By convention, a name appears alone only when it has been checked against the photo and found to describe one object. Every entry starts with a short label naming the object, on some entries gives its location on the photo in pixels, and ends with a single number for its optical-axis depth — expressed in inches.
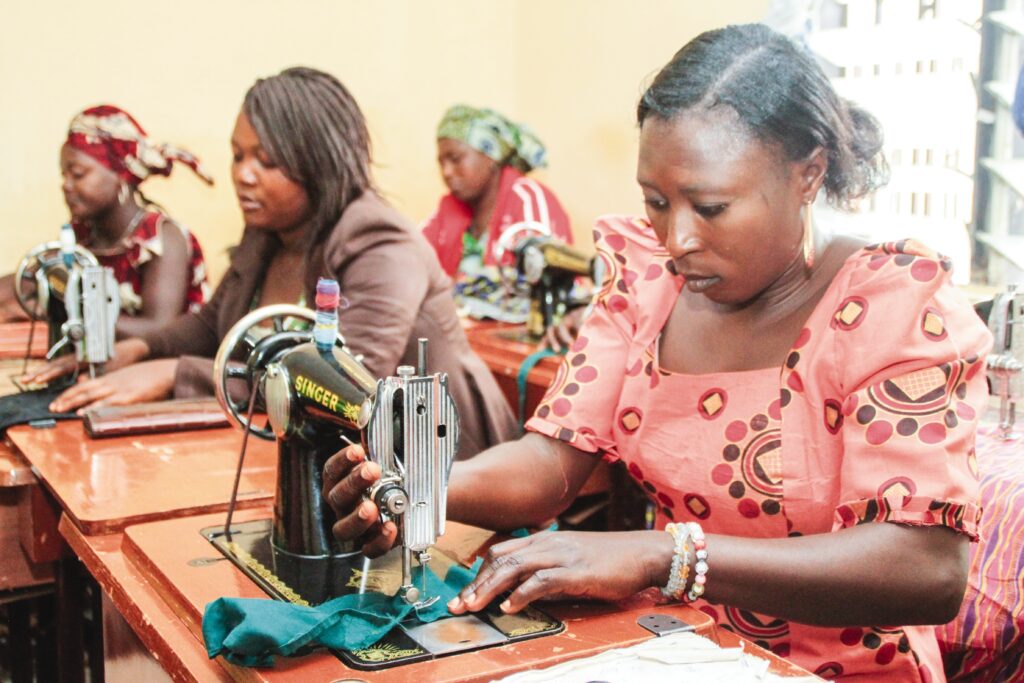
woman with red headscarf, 141.1
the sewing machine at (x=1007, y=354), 71.9
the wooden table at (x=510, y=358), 126.3
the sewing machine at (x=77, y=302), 93.5
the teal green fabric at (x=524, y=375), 126.5
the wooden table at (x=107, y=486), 64.1
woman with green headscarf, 199.0
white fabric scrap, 42.1
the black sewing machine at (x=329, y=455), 47.1
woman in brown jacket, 95.5
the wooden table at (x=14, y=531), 74.8
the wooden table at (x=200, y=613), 43.2
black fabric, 84.4
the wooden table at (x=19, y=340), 118.9
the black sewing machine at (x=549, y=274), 135.0
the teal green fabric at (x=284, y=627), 41.8
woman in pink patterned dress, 51.0
